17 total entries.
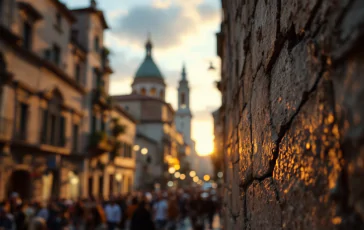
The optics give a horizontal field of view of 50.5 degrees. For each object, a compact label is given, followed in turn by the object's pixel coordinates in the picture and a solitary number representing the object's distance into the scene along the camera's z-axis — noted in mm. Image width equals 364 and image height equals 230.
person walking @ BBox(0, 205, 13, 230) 9227
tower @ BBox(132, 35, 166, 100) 69125
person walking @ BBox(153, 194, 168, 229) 13914
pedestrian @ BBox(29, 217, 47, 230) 6479
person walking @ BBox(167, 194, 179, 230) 14500
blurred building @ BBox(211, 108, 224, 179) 20862
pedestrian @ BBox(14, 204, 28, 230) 9374
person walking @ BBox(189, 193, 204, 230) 16156
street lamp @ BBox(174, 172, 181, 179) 64662
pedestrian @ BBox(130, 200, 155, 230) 8242
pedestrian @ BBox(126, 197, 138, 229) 10609
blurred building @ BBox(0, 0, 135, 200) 16125
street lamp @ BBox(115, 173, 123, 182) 32625
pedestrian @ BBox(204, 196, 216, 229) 15959
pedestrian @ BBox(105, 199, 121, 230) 12656
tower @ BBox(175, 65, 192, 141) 101250
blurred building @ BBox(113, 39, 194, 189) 48562
